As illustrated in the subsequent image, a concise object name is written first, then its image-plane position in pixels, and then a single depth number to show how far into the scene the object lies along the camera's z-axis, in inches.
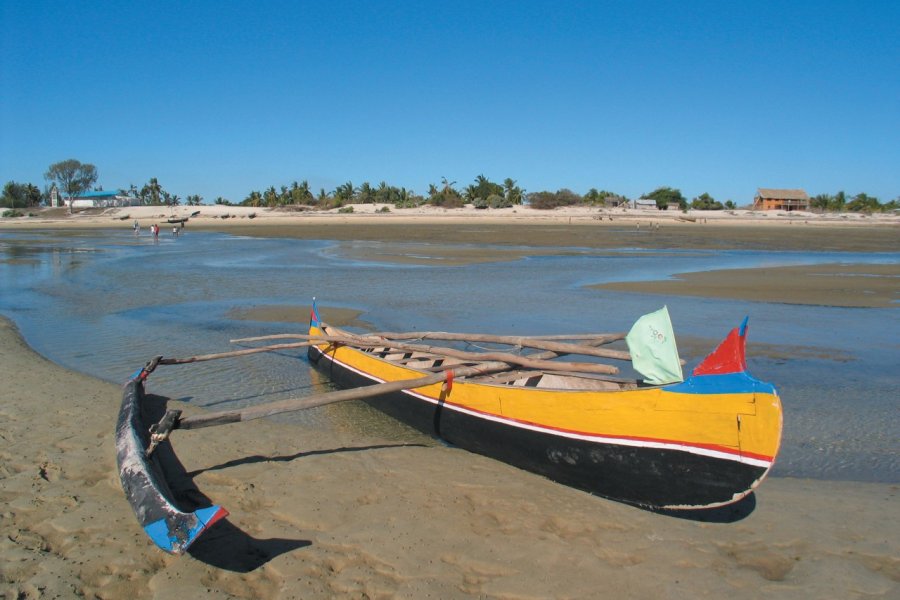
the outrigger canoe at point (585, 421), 146.9
